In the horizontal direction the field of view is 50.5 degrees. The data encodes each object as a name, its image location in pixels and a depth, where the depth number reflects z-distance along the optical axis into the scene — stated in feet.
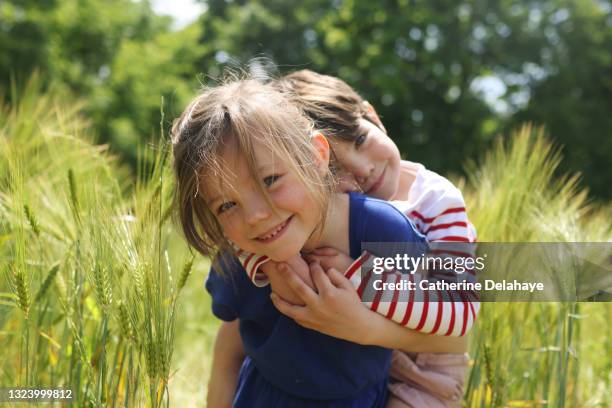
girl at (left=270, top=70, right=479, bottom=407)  4.62
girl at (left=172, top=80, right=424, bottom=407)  4.08
